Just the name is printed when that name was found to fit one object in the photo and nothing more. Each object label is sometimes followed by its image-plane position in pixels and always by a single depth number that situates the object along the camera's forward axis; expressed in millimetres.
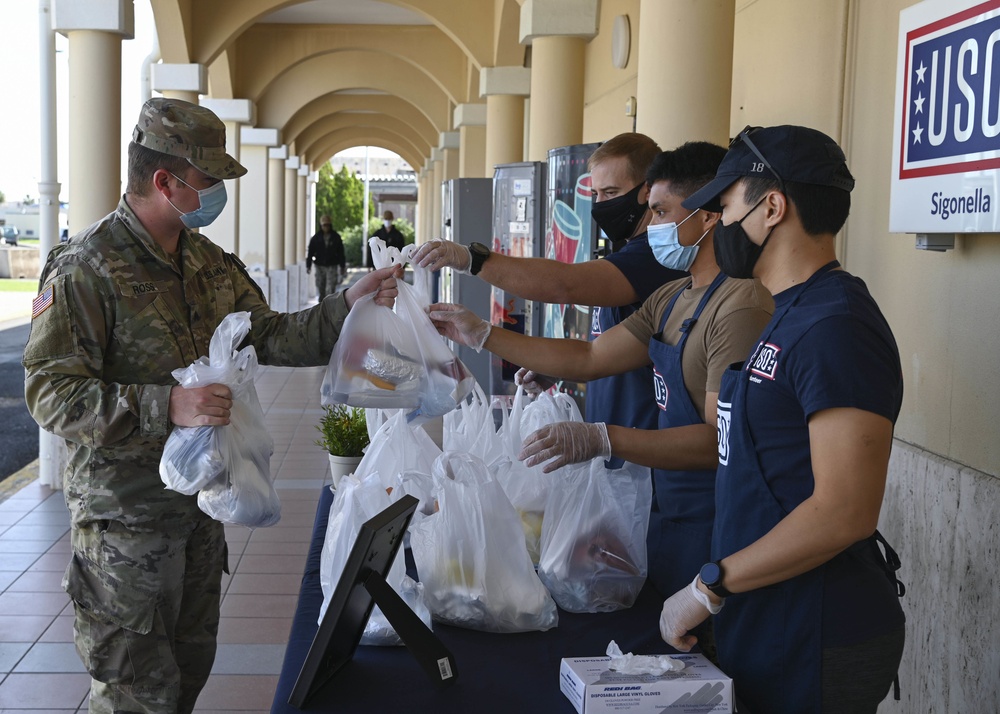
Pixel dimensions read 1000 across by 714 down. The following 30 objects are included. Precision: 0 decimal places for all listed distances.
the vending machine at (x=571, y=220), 5906
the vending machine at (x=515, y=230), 7168
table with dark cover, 1780
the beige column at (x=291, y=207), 24750
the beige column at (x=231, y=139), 15094
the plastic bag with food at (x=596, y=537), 2205
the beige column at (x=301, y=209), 28617
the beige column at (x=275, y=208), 20500
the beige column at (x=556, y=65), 8055
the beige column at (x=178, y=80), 10461
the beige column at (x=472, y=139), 14930
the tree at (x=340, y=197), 50219
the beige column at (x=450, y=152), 18656
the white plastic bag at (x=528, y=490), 2398
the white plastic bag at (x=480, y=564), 2047
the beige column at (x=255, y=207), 18547
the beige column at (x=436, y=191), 22891
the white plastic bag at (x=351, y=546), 1997
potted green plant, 3740
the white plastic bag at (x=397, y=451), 2461
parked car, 41944
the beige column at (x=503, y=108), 11234
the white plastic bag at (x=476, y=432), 2660
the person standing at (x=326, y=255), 18750
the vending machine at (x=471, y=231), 9305
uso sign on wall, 2725
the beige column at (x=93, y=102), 6746
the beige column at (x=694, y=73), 4383
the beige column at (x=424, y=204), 27225
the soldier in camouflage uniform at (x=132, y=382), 2283
